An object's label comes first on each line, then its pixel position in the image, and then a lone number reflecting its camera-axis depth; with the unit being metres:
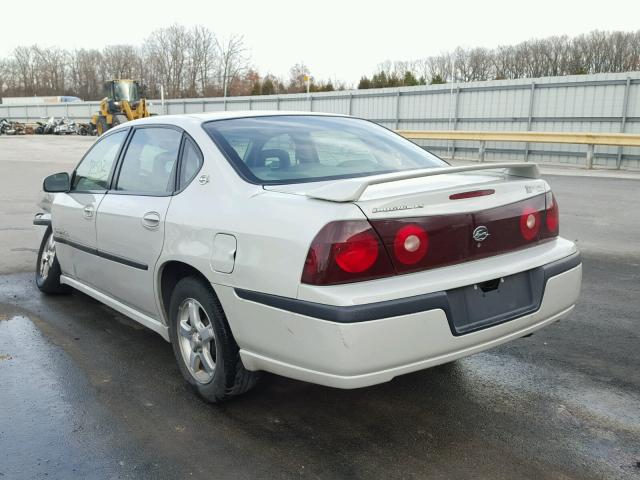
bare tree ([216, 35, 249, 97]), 76.75
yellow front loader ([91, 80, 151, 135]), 34.09
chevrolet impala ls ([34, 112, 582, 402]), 2.56
